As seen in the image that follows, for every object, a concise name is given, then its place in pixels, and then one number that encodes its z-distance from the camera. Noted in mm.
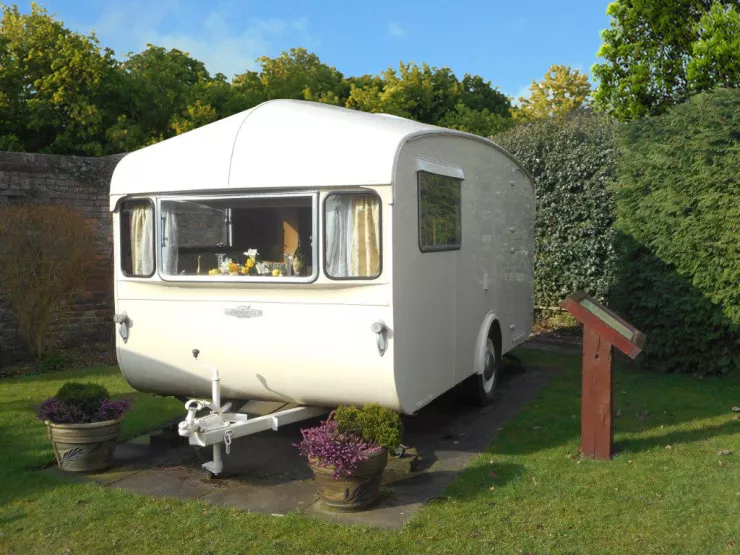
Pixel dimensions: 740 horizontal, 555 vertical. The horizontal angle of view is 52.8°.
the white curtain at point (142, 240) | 6133
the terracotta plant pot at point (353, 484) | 4883
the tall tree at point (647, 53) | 13344
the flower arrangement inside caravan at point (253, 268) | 5787
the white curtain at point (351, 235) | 5391
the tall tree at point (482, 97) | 28156
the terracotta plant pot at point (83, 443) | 5652
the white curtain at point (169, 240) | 6066
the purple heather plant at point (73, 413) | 5723
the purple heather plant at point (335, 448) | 4820
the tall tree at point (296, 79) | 24766
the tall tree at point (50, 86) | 17938
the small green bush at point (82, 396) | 5797
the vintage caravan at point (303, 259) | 5387
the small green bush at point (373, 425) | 5008
